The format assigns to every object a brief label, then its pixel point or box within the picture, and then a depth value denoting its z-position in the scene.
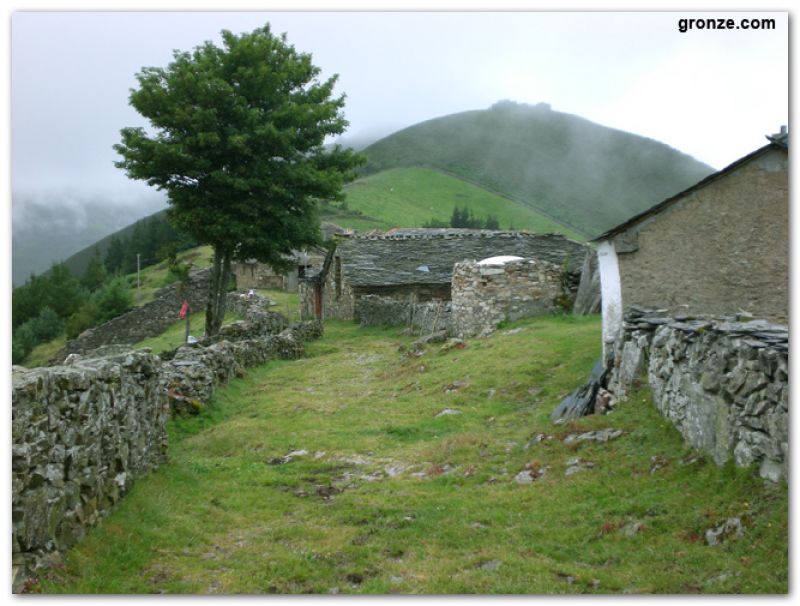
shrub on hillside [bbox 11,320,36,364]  48.78
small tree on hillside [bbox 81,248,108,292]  74.61
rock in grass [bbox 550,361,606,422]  10.38
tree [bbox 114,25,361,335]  22.56
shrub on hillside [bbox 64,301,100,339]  51.53
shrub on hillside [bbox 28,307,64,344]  55.34
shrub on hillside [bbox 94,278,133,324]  51.47
